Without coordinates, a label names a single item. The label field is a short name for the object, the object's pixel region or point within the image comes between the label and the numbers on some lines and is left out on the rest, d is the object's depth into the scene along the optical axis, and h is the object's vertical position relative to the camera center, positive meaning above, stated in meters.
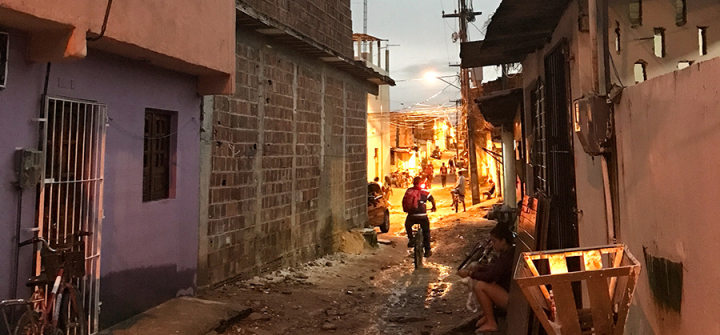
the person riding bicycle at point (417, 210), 11.02 -0.51
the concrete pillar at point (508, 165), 15.63 +0.70
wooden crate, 2.67 -0.63
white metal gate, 4.81 +0.09
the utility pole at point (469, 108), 22.91 +3.68
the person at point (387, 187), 23.58 +0.01
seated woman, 5.72 -1.09
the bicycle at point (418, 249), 10.34 -1.30
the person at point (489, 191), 24.52 -0.26
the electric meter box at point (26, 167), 4.38 +0.20
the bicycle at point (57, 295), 4.41 -0.97
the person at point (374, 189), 16.59 -0.06
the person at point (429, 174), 30.72 +0.87
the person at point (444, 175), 30.92 +0.73
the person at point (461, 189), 19.90 -0.10
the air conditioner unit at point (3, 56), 4.23 +1.14
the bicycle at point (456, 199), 20.30 -0.51
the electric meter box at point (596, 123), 3.77 +0.48
